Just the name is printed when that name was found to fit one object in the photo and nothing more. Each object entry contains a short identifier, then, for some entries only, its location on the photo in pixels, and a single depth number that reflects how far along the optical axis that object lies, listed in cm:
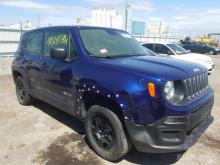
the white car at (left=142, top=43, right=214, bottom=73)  893
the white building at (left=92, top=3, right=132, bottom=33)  3834
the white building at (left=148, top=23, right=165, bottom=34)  6644
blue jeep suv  227
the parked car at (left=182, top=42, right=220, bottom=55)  2276
